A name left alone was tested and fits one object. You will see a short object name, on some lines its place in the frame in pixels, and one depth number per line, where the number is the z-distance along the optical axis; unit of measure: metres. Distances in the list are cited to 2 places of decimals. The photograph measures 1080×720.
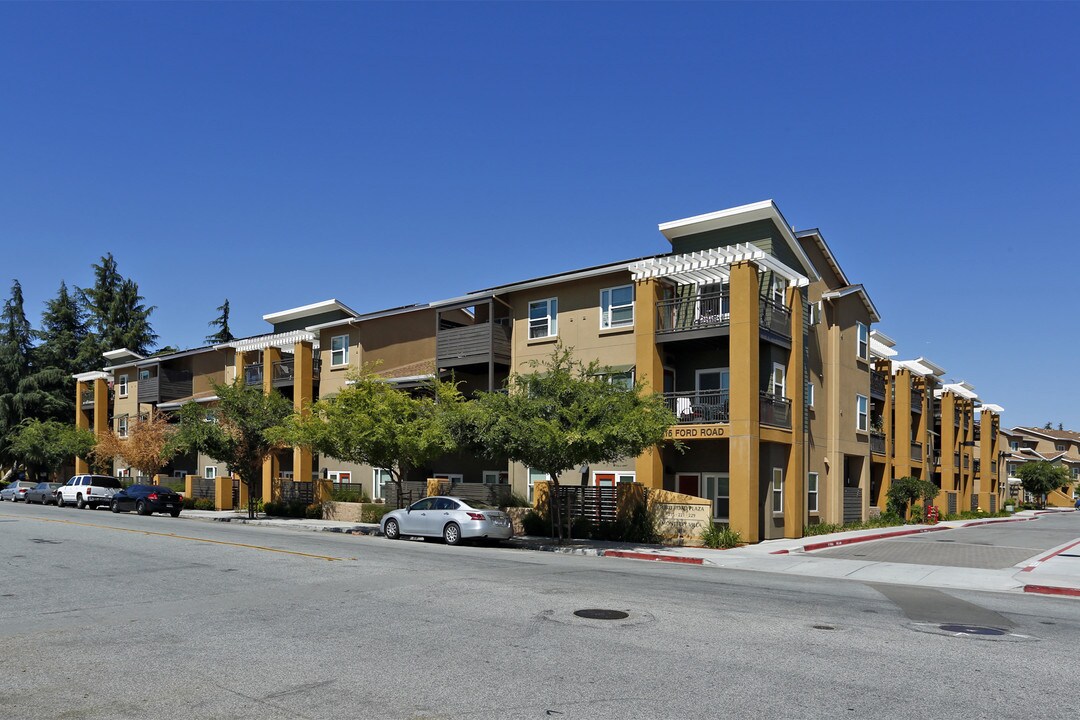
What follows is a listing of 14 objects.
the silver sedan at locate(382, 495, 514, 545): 25.61
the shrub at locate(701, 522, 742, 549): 25.84
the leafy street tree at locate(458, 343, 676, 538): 24.14
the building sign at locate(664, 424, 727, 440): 27.52
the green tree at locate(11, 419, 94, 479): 60.66
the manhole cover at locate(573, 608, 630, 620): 12.11
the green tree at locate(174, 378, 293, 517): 39.25
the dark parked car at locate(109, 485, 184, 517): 41.08
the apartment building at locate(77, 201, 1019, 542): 28.05
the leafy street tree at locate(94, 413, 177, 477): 51.38
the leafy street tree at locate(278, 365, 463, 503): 31.02
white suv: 45.88
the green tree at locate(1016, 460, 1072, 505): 78.06
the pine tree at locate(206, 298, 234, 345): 87.19
